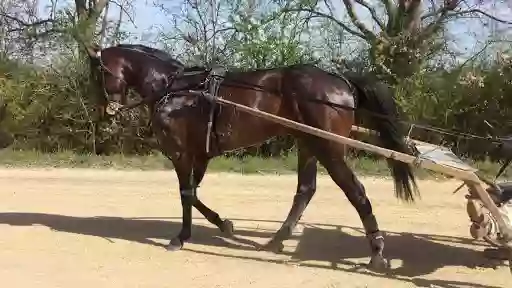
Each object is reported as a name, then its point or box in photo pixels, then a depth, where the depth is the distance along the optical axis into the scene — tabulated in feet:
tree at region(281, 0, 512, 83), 45.91
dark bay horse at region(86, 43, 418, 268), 18.56
